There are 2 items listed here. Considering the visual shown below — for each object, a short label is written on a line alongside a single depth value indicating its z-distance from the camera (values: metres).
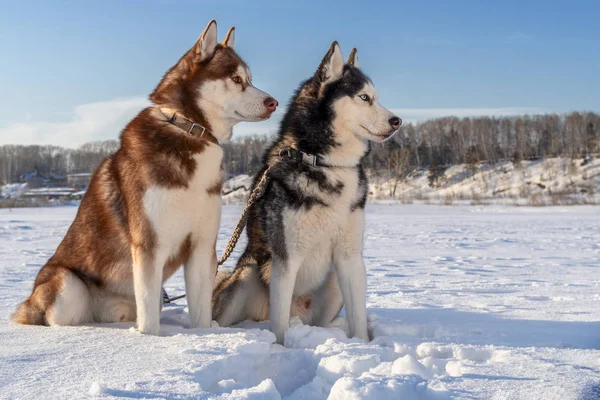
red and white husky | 3.62
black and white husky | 3.88
